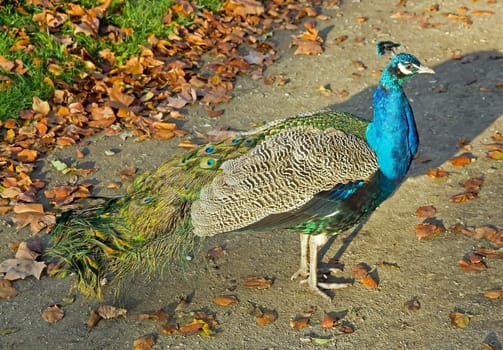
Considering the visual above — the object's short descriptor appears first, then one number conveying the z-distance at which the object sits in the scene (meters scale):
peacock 3.20
